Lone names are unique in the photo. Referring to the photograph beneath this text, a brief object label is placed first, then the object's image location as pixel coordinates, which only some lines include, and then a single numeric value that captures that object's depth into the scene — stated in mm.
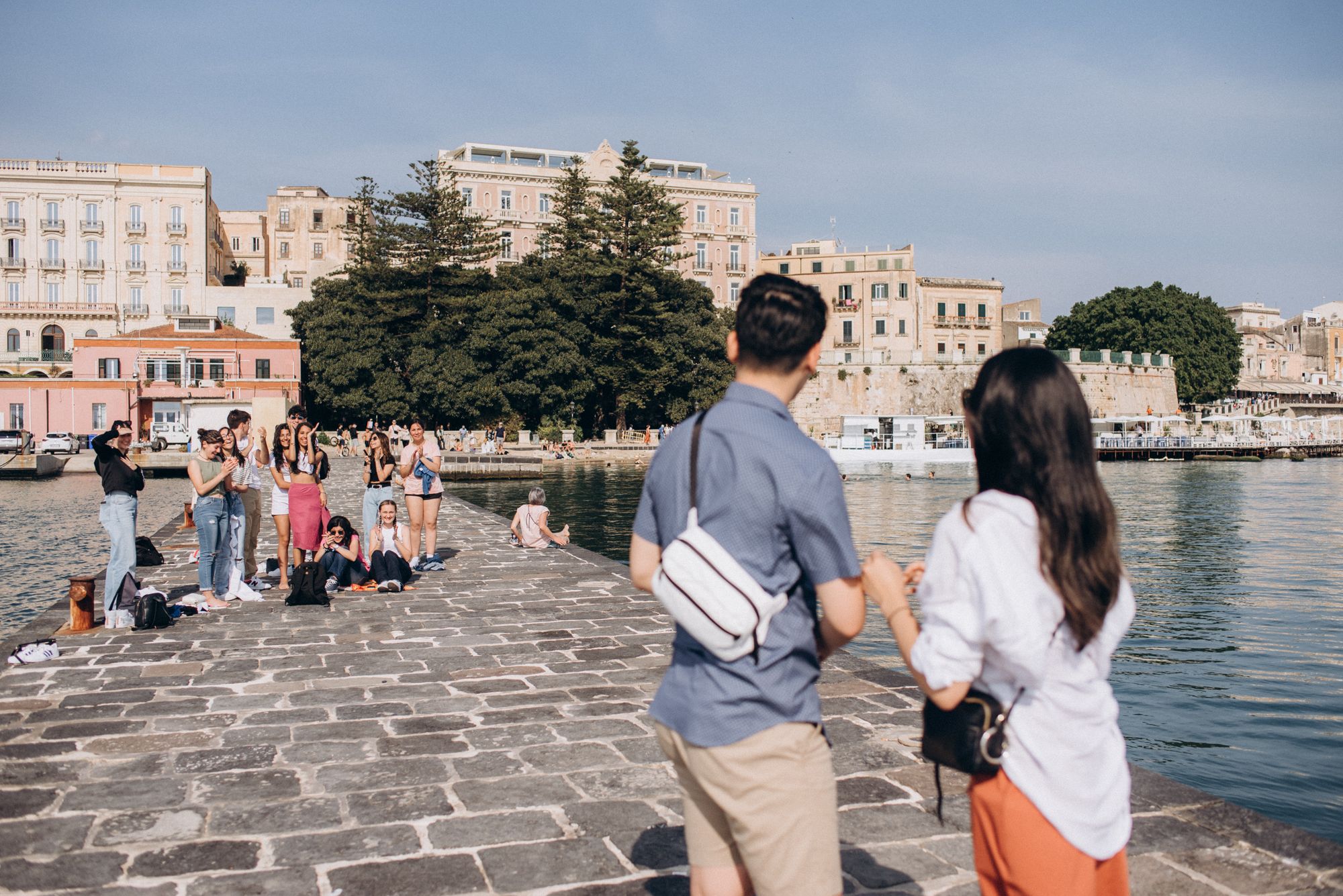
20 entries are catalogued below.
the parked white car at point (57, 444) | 44188
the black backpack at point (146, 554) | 11602
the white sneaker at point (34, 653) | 6695
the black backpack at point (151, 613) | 7930
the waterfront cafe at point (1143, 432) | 61656
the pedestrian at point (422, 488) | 11344
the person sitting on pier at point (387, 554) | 10070
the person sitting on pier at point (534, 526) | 13375
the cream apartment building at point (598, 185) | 69188
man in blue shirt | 2127
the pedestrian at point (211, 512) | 8609
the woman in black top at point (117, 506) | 8086
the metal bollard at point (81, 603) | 7840
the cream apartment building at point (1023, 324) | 94875
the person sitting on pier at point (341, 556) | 9930
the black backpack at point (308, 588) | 9117
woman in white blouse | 2012
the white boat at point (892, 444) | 54625
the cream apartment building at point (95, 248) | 62625
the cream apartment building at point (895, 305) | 76375
